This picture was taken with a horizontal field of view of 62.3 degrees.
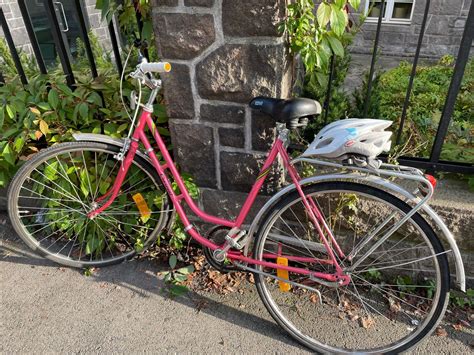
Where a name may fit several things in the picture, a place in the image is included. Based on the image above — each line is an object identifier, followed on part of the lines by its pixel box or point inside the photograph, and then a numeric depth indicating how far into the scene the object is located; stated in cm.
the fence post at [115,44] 233
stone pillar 185
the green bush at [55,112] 252
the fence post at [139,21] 222
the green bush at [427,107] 244
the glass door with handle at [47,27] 651
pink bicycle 180
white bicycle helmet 162
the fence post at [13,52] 254
